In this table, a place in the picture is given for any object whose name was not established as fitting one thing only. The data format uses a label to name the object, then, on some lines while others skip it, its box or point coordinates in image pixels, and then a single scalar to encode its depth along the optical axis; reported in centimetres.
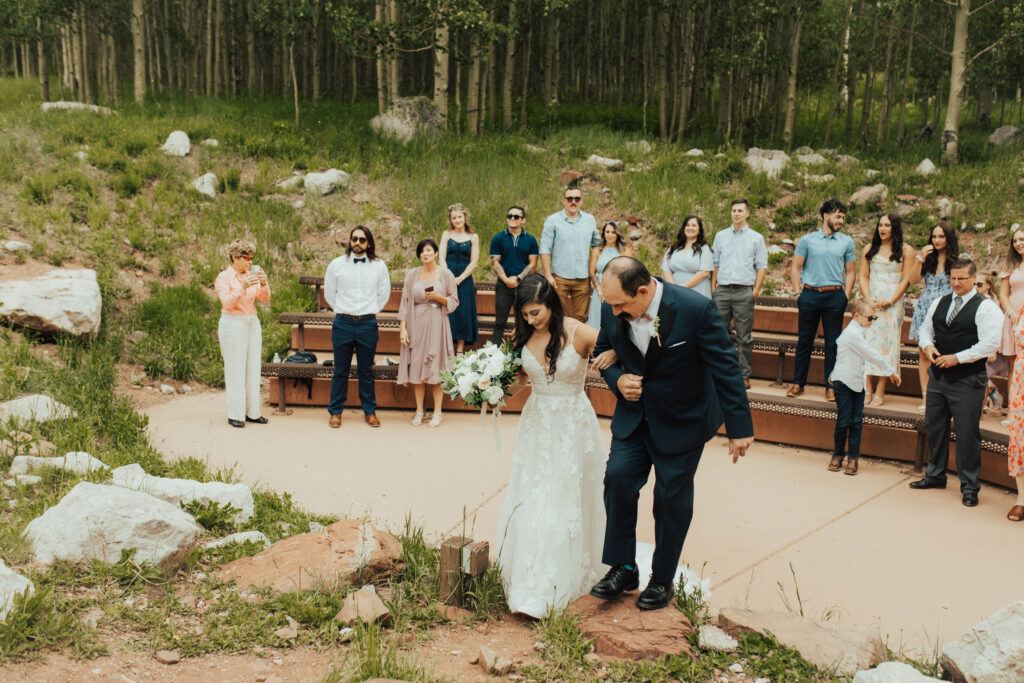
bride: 457
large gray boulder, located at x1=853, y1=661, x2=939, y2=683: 340
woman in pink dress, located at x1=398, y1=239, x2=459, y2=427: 878
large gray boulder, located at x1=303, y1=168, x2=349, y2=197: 1472
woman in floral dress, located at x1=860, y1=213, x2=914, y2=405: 827
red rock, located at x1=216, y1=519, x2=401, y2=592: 455
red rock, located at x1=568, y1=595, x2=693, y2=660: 401
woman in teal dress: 916
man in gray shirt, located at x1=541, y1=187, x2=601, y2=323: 917
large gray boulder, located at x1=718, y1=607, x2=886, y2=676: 379
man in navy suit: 424
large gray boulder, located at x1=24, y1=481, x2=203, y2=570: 459
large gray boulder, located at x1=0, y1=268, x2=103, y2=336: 975
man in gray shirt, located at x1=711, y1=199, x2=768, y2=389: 882
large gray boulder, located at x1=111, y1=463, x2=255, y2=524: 557
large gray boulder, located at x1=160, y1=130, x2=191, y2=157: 1518
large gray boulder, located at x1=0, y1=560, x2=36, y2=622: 382
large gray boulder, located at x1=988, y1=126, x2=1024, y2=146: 2135
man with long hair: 852
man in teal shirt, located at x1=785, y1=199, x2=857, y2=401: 849
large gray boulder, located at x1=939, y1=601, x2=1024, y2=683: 352
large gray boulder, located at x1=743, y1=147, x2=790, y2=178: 1631
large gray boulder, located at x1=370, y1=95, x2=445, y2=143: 1756
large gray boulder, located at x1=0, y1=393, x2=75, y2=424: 708
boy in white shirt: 707
